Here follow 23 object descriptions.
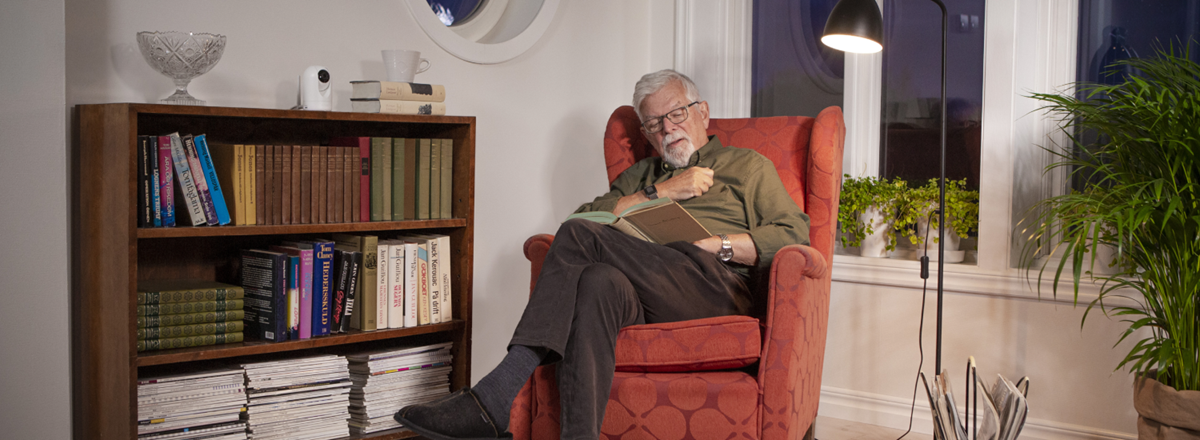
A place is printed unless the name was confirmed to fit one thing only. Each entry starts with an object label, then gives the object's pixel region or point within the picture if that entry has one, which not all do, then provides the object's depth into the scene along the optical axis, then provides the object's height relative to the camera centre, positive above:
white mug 2.15 +0.36
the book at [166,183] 1.77 +0.03
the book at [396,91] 2.07 +0.28
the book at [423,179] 2.17 +0.06
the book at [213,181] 1.82 +0.03
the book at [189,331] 1.79 -0.31
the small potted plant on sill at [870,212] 2.71 -0.02
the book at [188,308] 1.78 -0.26
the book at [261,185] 1.89 +0.03
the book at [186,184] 1.79 +0.03
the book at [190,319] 1.79 -0.28
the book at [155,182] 1.76 +0.03
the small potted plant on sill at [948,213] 2.61 -0.02
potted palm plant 1.86 -0.01
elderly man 1.74 -0.16
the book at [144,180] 1.75 +0.03
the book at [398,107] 2.08 +0.24
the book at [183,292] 1.79 -0.22
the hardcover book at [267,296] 1.94 -0.24
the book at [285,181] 1.93 +0.04
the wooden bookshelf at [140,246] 1.69 -0.12
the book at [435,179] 2.19 +0.06
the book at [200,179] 1.81 +0.04
